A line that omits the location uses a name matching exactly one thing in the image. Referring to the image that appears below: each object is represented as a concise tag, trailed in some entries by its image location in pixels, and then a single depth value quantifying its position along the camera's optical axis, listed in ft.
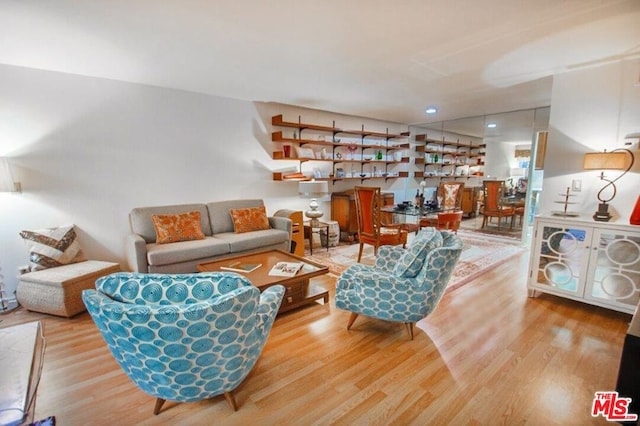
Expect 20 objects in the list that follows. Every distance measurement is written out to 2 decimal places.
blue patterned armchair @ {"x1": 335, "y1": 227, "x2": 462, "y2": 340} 6.89
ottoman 8.47
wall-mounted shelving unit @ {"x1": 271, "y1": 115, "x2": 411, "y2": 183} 15.76
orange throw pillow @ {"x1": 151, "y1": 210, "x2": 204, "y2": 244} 11.37
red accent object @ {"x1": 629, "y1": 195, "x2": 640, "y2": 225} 8.26
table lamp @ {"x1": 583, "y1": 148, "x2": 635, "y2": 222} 8.79
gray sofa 10.21
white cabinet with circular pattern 8.28
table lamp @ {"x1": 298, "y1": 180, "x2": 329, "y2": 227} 15.21
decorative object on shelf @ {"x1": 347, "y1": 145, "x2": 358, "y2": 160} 18.56
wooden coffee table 8.36
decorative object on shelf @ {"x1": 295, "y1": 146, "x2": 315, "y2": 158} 15.88
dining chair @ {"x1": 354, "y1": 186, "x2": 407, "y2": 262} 12.60
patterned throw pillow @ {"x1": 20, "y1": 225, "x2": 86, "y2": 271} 9.37
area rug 12.27
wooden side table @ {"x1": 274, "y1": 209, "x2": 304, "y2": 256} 14.49
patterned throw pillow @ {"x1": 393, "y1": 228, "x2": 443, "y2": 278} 7.06
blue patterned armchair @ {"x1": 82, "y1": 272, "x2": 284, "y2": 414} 4.00
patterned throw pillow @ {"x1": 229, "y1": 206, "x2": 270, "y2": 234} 13.14
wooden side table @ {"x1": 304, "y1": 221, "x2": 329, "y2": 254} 15.33
